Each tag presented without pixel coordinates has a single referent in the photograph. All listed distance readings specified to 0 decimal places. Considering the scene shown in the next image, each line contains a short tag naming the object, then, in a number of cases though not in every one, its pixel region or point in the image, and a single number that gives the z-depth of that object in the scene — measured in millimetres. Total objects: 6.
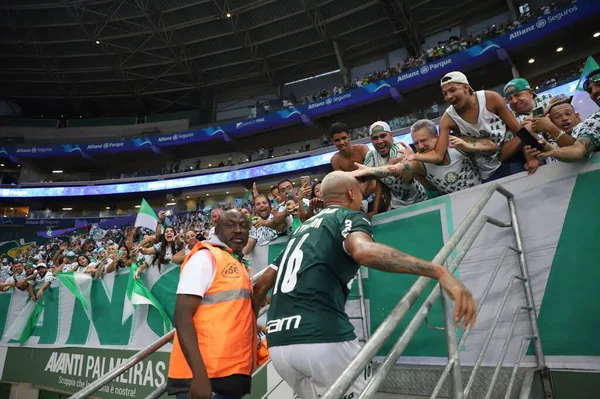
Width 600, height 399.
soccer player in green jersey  1630
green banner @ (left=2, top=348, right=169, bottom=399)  5133
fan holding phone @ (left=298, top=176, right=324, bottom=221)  4078
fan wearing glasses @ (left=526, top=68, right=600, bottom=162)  2295
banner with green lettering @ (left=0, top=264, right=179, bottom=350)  5480
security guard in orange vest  1918
